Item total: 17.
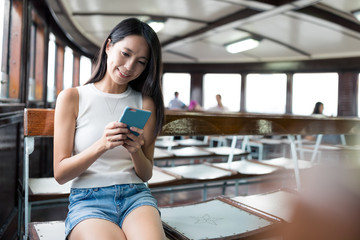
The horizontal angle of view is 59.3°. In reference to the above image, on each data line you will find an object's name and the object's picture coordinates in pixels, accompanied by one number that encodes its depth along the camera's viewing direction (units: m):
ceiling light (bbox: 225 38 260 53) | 6.64
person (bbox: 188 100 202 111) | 8.28
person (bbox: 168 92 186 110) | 8.63
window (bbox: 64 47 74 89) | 6.05
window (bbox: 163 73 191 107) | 10.19
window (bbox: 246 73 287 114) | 9.02
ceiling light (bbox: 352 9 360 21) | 4.63
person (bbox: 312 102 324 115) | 6.85
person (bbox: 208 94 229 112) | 7.82
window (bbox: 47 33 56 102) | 4.76
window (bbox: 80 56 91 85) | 7.36
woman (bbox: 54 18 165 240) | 1.01
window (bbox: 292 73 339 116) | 8.15
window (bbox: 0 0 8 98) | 2.22
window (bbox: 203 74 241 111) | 9.70
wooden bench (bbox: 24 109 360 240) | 1.09
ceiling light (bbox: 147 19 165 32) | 5.59
